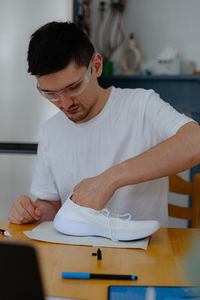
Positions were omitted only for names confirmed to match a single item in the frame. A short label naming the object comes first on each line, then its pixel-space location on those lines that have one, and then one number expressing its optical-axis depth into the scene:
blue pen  0.92
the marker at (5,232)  1.25
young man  1.30
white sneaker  1.18
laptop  0.51
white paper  1.16
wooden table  0.89
